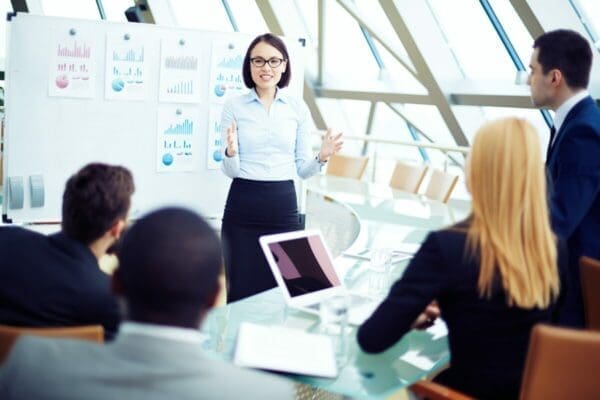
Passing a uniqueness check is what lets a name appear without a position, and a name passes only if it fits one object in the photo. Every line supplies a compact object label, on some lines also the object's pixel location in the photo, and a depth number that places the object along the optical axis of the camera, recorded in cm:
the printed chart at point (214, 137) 387
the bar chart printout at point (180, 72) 368
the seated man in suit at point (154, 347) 98
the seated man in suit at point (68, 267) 162
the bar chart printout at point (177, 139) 373
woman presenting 324
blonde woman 168
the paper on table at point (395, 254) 306
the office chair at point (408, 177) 575
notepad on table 172
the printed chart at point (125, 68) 353
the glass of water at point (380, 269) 262
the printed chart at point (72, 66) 339
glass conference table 179
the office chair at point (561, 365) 152
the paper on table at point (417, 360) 194
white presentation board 335
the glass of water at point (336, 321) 195
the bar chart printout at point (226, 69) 384
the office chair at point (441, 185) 512
